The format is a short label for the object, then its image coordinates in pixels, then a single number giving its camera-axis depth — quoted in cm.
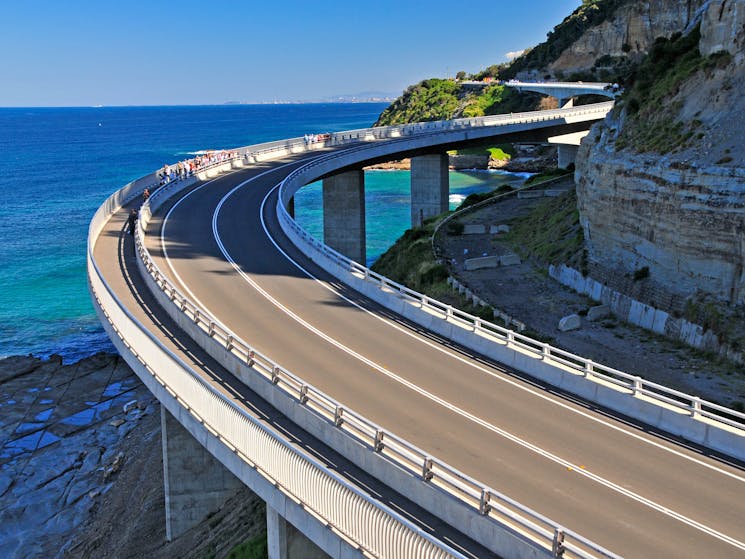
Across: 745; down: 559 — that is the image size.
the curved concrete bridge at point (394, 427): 1511
